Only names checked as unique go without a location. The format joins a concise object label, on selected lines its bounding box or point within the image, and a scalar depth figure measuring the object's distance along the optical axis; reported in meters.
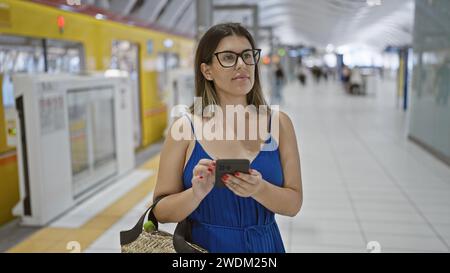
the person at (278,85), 17.11
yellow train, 4.90
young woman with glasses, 1.38
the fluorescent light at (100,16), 6.84
